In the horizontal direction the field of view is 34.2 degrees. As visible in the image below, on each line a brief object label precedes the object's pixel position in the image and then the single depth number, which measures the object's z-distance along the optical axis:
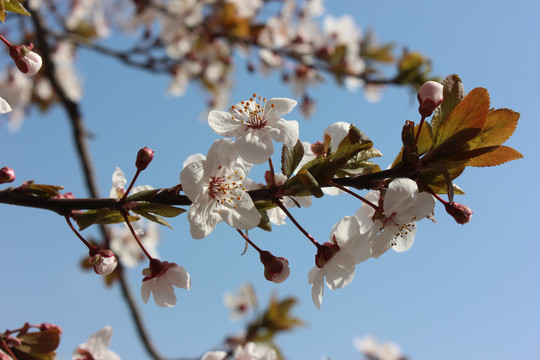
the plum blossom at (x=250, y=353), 0.30
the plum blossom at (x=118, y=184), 0.26
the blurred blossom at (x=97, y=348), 0.28
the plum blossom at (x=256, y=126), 0.22
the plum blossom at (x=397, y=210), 0.22
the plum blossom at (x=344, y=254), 0.23
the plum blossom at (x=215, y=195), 0.22
